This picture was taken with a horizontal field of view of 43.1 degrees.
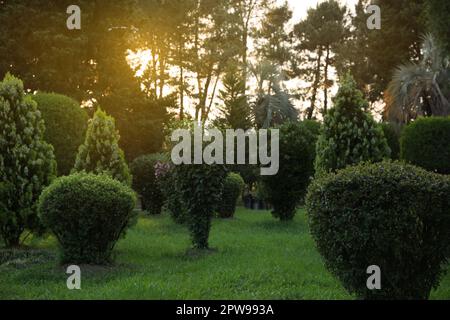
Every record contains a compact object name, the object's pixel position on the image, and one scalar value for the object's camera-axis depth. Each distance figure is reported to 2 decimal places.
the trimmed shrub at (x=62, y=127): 17.75
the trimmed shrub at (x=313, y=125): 24.32
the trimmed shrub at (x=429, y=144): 17.86
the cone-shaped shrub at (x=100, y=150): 14.29
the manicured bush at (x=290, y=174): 19.81
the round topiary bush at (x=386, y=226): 6.90
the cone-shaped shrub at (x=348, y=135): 14.63
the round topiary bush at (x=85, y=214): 10.70
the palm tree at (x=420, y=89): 29.70
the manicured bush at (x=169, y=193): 16.83
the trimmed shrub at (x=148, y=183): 22.52
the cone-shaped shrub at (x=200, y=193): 13.38
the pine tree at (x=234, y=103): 36.31
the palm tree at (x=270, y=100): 38.44
